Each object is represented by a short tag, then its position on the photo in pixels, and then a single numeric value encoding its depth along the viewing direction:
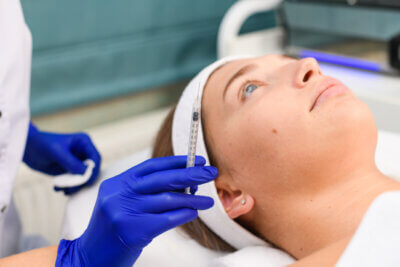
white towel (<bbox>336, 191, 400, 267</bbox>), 0.64
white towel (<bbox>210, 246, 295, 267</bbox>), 0.75
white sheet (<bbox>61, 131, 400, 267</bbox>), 0.76
